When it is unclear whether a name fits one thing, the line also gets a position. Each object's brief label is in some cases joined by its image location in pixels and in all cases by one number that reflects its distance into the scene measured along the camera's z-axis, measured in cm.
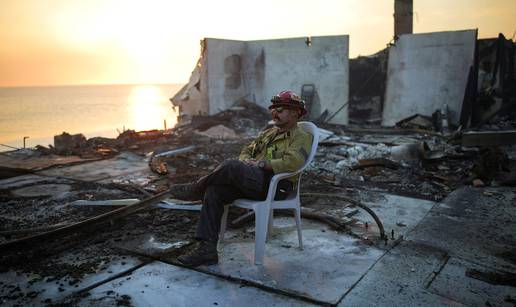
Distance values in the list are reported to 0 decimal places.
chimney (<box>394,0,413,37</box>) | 1666
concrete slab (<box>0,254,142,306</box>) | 319
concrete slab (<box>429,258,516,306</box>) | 310
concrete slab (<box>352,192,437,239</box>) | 466
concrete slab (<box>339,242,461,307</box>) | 307
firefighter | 362
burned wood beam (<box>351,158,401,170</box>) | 764
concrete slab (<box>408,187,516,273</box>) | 402
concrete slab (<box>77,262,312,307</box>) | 309
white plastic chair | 361
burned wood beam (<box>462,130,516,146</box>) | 758
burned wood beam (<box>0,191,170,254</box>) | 398
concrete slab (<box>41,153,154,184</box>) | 761
